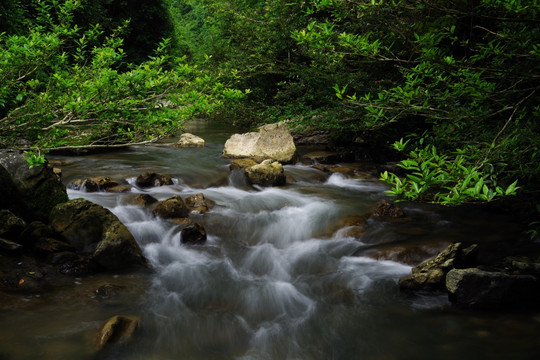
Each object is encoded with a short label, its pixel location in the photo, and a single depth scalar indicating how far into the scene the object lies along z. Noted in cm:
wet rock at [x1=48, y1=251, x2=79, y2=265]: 509
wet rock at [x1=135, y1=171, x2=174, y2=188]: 876
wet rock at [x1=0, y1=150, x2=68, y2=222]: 561
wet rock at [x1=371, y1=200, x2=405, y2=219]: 730
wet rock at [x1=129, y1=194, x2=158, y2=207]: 737
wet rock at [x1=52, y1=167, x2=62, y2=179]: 838
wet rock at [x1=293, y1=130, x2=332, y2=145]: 1468
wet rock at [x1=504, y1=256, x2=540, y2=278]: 471
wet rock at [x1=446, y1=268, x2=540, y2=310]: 439
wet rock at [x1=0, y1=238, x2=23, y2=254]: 500
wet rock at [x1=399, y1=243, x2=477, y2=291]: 491
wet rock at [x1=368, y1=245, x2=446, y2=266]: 571
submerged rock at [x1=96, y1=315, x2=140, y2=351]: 379
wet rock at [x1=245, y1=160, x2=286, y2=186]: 939
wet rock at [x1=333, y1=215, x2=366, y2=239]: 675
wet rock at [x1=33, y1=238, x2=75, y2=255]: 518
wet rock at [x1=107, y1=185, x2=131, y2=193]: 820
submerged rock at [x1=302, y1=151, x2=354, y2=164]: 1188
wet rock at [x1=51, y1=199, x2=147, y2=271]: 534
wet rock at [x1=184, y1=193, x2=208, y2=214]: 743
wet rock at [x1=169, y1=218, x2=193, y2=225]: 670
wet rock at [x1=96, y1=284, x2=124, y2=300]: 462
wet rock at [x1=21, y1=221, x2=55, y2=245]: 529
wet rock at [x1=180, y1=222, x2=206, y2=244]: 633
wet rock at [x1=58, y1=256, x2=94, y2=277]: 499
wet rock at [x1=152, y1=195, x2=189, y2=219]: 695
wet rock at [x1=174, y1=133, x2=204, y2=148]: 1488
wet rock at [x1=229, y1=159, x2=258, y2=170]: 1042
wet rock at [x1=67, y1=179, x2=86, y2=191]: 827
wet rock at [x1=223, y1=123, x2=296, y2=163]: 1175
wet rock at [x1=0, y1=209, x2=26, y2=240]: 518
